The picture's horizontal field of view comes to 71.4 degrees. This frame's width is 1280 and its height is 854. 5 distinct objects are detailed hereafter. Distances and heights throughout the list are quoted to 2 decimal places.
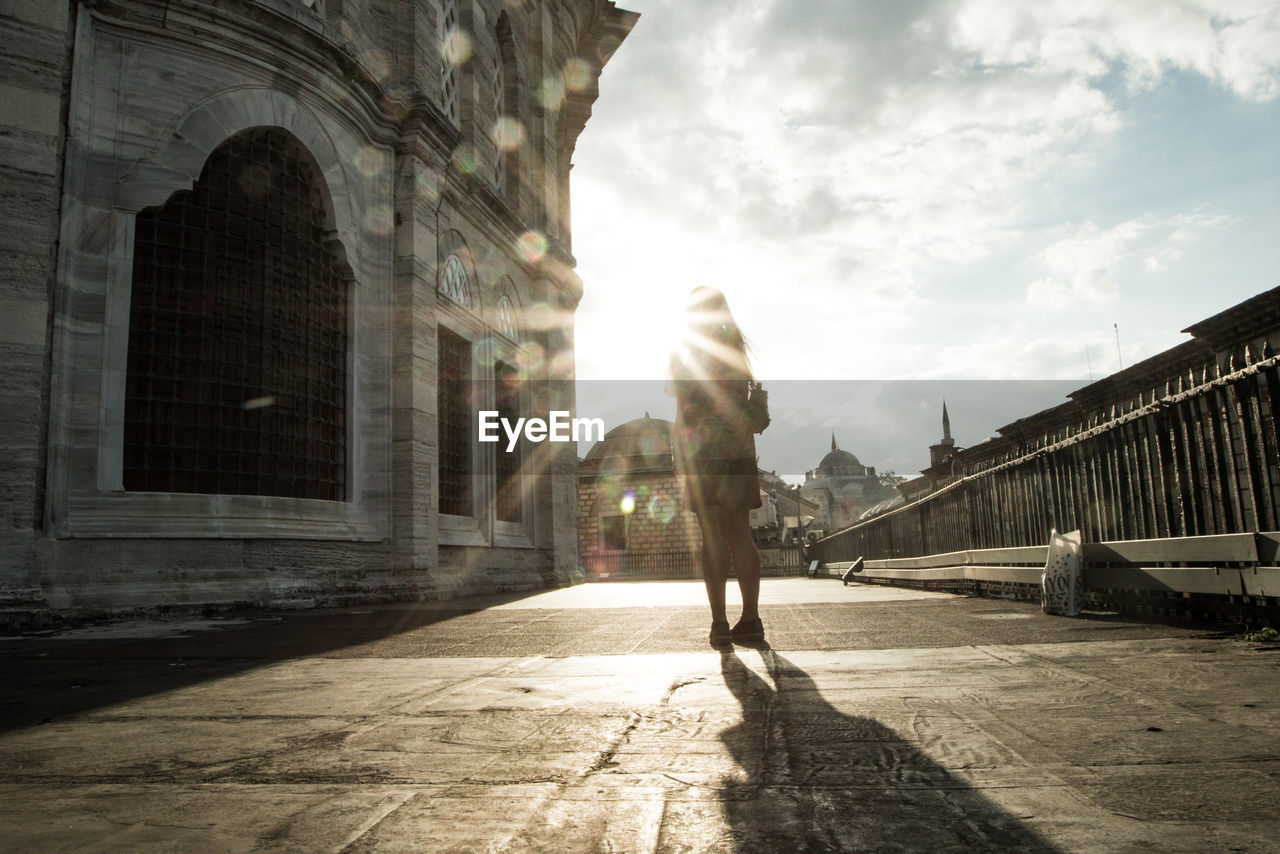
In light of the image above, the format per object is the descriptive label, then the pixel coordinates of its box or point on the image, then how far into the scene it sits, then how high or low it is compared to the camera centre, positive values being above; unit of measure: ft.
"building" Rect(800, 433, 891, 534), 341.62 +22.39
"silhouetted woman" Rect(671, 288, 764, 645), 14.34 +1.55
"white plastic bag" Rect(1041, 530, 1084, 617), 17.99 -0.99
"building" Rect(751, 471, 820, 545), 145.89 +5.86
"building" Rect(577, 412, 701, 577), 133.28 +5.25
